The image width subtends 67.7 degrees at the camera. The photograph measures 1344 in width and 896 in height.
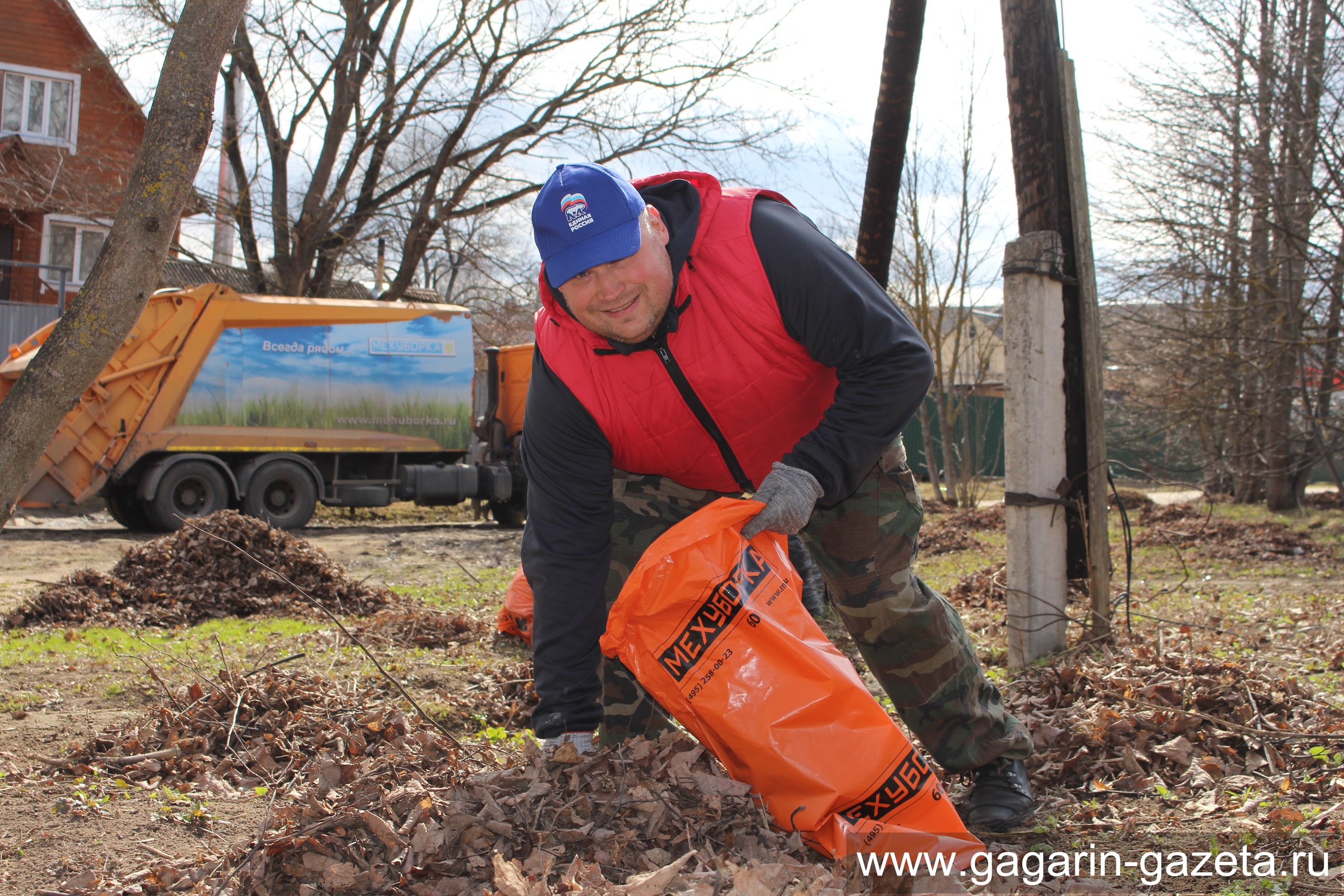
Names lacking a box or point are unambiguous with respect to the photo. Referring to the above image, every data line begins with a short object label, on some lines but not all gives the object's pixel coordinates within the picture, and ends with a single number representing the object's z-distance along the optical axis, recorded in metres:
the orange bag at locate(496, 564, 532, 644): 6.06
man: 2.62
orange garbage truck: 12.59
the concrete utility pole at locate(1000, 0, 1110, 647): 4.84
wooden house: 22.28
